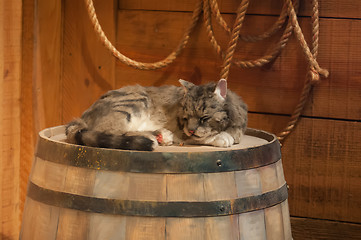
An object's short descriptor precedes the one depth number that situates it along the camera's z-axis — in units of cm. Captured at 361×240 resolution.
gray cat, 184
